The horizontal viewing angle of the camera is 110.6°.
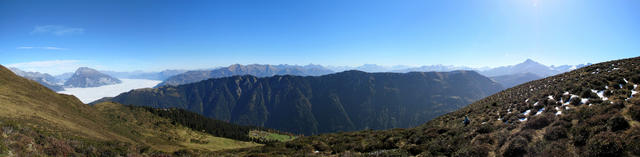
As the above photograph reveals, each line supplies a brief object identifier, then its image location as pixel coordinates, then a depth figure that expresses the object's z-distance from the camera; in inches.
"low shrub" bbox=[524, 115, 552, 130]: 539.2
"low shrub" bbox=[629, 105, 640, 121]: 426.8
